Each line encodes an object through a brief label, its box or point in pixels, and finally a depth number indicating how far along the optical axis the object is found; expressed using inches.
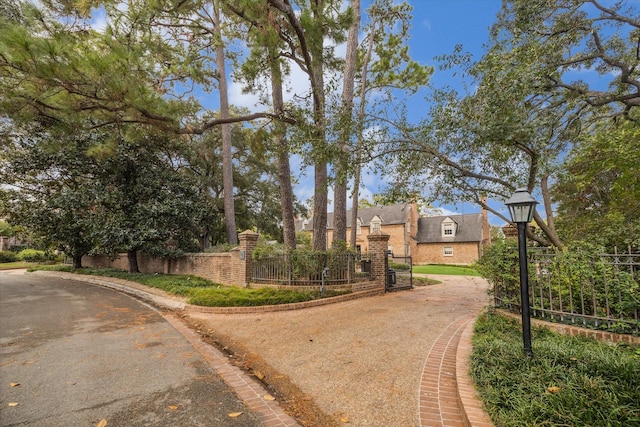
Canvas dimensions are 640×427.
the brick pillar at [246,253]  423.2
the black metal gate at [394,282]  456.8
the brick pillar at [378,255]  435.2
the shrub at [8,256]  1234.6
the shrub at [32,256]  1228.5
